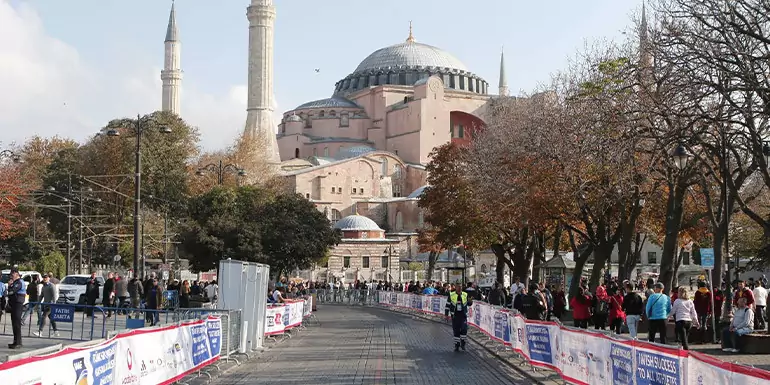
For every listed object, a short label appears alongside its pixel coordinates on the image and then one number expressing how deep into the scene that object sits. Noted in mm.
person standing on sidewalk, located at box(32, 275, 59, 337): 22016
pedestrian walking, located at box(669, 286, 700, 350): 17609
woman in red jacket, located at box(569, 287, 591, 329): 22281
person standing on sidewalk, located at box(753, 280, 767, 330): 23344
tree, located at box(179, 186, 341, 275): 51812
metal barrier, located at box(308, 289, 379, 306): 58250
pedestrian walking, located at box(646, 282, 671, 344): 17312
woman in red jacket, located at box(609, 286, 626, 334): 22078
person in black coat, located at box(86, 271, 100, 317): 29609
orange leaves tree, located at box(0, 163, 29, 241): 46625
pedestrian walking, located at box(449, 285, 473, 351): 19984
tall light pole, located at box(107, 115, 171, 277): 27844
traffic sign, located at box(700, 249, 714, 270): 21000
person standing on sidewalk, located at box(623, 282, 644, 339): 19734
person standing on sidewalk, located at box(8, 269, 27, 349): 18516
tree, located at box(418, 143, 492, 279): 44750
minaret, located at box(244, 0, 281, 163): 98750
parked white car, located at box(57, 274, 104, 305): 34844
